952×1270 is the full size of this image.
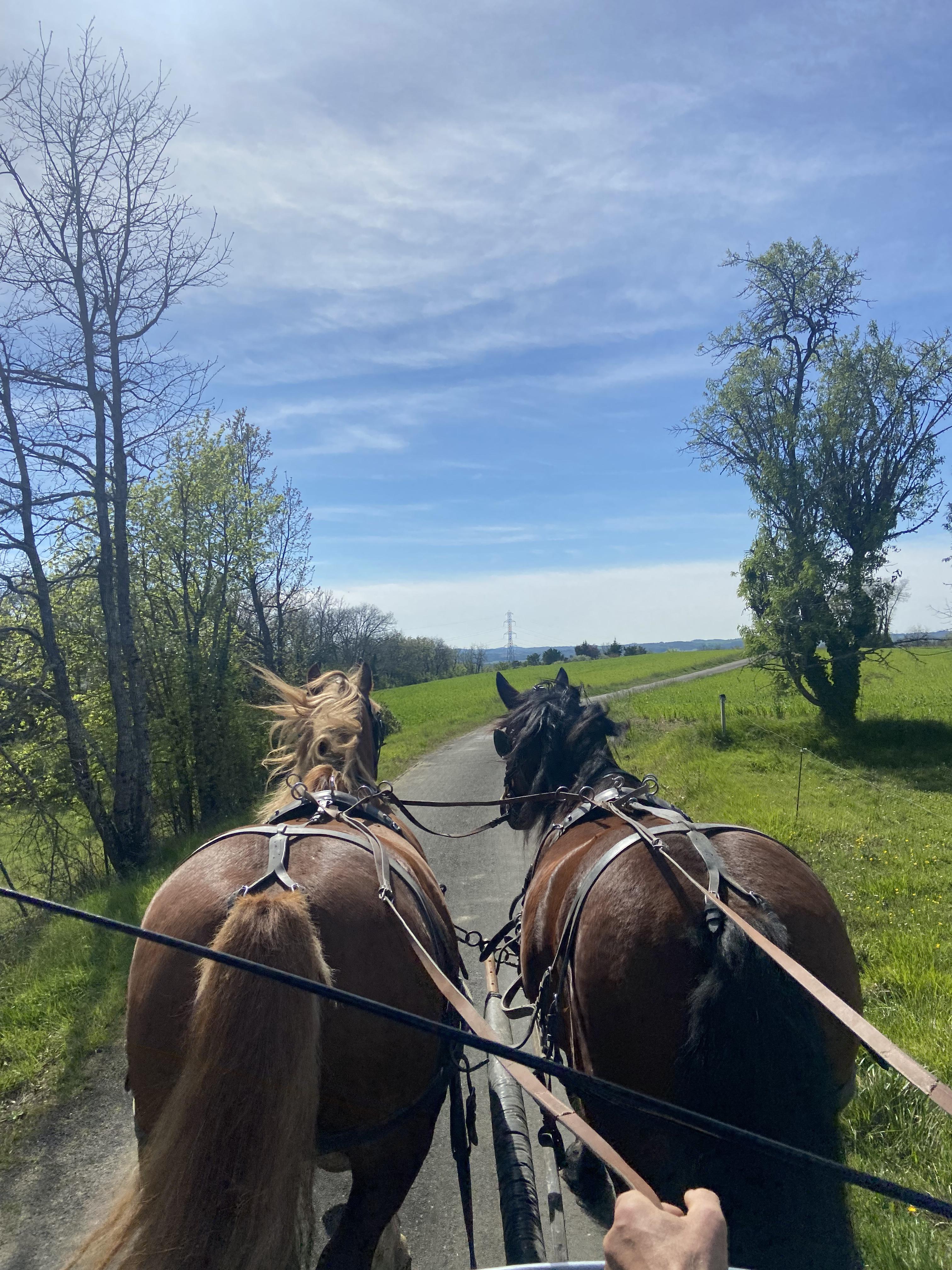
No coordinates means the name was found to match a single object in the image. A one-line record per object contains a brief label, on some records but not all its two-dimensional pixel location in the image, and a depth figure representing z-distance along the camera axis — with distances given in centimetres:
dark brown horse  195
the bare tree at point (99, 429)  851
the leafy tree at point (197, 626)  1194
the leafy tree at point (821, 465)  1641
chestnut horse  166
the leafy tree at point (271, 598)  1441
